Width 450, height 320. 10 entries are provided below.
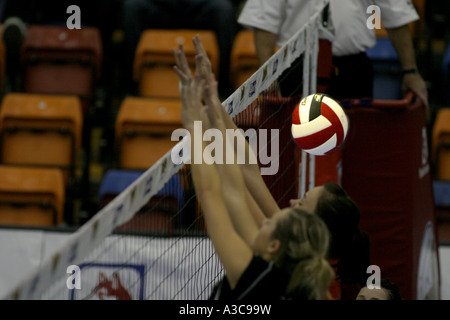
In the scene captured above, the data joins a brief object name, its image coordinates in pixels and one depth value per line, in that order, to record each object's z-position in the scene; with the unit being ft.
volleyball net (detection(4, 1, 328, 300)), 17.19
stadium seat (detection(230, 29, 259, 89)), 43.14
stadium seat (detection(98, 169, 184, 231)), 33.66
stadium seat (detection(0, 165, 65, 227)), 38.01
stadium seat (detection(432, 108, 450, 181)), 39.63
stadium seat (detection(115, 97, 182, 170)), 40.52
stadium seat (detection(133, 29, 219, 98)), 43.91
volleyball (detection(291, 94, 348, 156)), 23.85
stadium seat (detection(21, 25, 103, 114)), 45.42
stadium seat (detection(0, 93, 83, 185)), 41.14
